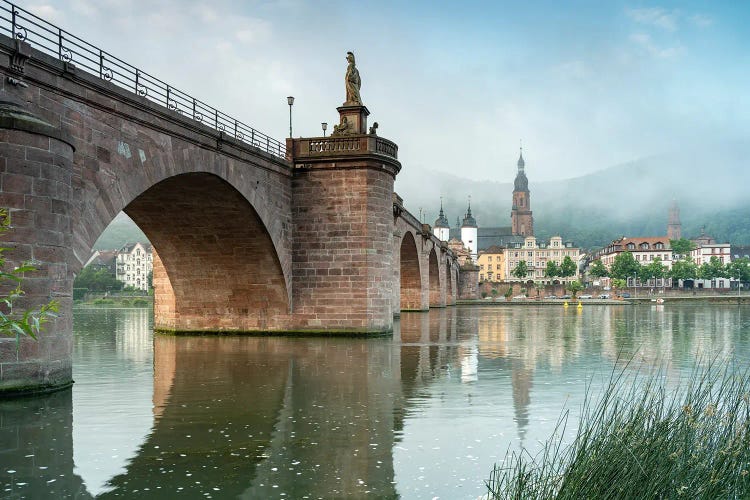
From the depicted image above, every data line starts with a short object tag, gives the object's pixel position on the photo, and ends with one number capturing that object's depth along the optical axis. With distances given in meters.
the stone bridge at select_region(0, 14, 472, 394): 13.82
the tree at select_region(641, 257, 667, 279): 135.75
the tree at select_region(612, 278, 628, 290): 127.38
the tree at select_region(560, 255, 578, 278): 152.25
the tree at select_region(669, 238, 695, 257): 153.12
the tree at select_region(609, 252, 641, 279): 137.38
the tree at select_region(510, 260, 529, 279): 158.50
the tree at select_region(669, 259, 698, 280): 136.25
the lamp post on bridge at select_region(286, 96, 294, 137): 29.34
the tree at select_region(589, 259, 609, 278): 147.25
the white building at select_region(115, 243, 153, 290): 153.62
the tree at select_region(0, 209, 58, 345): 4.26
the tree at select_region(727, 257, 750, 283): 139.50
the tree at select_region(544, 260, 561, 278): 153.12
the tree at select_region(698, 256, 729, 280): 137.38
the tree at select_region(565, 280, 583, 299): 111.98
